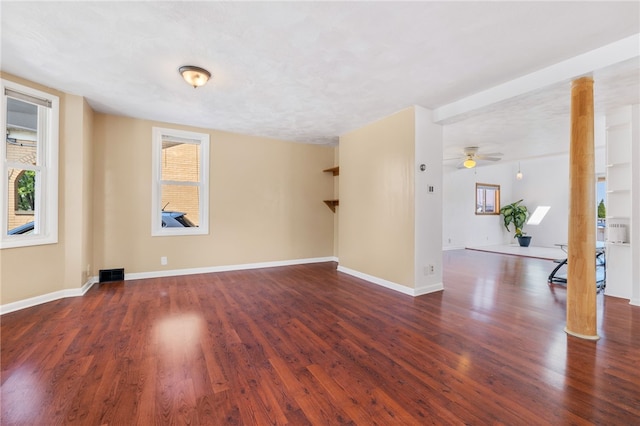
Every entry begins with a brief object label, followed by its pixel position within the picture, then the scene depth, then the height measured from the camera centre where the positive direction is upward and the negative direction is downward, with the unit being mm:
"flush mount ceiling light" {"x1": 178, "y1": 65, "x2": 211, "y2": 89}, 2752 +1369
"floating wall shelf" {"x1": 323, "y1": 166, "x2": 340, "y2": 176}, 5887 +901
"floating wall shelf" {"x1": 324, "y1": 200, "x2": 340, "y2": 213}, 6036 +174
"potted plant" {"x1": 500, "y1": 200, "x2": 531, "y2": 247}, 9375 -114
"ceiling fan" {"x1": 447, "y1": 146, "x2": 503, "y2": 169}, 5828 +1182
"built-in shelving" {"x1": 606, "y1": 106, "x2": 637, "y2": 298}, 3717 +177
